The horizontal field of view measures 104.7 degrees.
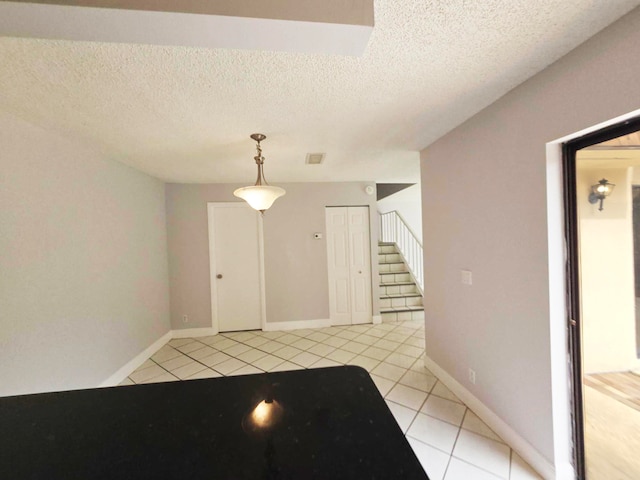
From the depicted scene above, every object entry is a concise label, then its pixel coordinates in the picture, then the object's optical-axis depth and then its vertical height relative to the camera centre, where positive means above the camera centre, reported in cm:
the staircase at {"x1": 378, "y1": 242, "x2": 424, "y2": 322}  438 -110
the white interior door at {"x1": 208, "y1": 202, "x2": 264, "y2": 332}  399 -42
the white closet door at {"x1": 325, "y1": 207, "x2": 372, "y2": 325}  419 -51
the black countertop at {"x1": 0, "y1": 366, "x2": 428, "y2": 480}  49 -46
